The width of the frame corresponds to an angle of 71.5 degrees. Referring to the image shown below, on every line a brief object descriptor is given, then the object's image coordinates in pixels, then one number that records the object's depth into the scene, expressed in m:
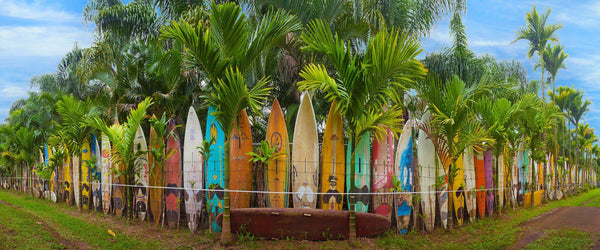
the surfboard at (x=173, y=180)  7.50
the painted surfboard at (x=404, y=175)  6.98
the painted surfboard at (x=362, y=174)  6.98
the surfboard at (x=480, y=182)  8.98
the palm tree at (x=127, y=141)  7.84
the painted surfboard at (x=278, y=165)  6.88
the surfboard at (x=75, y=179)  11.31
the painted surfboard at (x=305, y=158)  6.85
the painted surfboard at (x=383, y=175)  6.98
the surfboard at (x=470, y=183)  8.37
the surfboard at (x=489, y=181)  9.42
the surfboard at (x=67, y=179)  11.83
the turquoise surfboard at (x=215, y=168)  7.05
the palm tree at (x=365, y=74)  5.62
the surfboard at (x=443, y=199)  7.48
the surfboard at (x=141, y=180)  8.12
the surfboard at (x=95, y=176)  9.90
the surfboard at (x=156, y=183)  7.75
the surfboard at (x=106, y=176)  9.43
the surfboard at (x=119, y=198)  8.89
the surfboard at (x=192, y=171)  7.19
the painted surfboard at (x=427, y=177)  7.29
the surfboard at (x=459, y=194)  8.02
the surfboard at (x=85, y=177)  10.33
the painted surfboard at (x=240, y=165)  7.00
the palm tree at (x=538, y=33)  17.03
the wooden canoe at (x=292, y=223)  6.17
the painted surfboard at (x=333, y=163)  6.91
